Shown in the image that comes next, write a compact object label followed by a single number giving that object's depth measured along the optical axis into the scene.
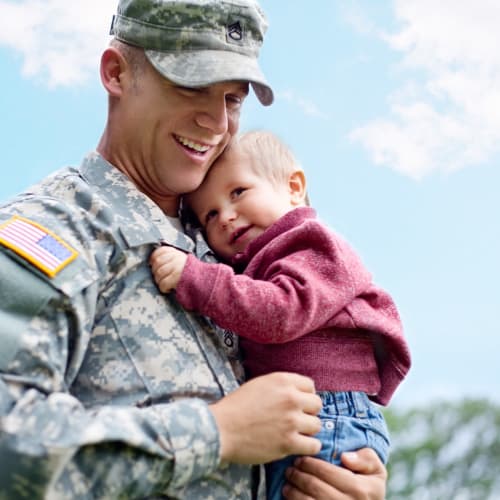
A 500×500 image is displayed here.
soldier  2.14
